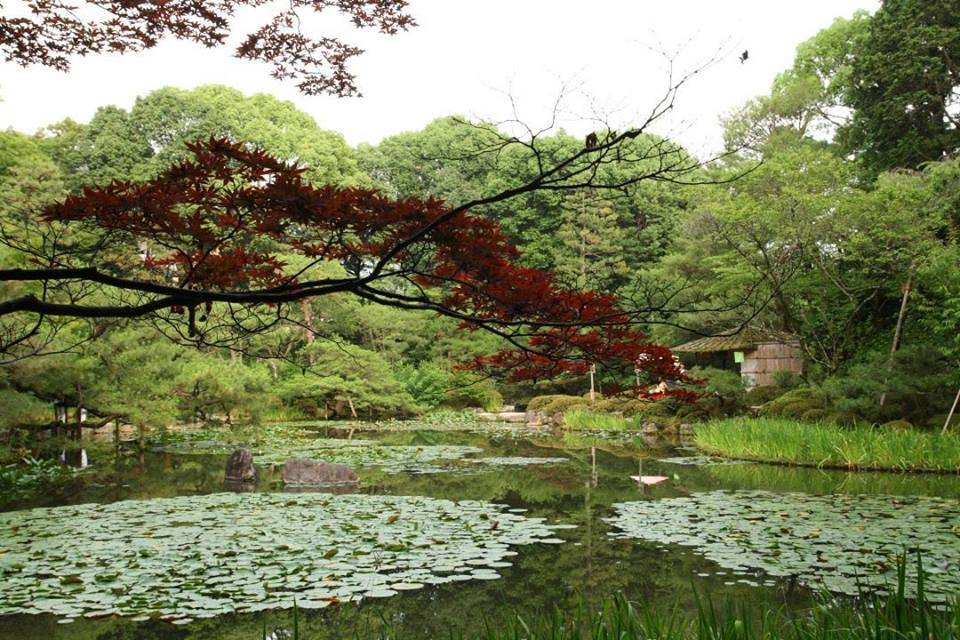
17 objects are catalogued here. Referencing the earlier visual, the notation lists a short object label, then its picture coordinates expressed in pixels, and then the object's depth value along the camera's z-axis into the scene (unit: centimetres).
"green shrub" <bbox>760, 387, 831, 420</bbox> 1148
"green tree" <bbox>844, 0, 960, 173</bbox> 1520
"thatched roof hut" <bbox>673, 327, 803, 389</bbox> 1648
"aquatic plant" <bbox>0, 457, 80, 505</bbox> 773
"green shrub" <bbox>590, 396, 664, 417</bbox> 1501
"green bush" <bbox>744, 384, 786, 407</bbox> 1386
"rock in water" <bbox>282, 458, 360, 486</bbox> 811
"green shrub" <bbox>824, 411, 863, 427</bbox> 1038
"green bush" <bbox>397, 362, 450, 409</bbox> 2066
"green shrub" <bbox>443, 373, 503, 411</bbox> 2084
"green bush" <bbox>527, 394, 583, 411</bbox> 1925
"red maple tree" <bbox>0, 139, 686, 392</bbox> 270
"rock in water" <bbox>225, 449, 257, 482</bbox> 845
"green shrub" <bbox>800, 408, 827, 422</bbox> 1108
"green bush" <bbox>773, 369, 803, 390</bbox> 1414
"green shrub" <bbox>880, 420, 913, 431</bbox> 956
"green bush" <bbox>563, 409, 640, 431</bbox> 1494
